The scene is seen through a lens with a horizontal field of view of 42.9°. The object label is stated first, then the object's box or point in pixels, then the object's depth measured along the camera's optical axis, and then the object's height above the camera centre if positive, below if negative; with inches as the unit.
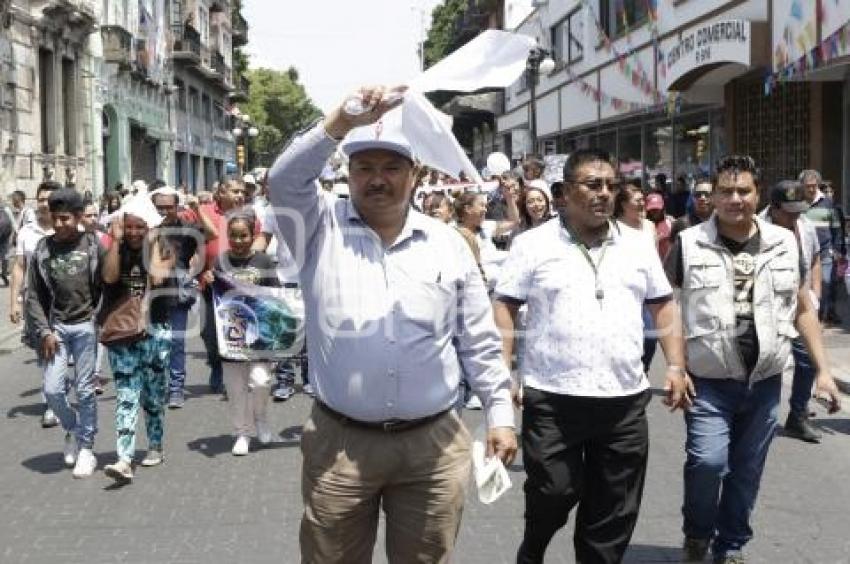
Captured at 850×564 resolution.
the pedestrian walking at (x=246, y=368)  287.6 -31.6
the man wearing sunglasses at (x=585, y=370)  165.8 -19.5
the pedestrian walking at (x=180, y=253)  350.0 -0.8
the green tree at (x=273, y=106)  3506.4 +478.6
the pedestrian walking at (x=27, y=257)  299.8 -1.0
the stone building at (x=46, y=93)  903.7 +152.6
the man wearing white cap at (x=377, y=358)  134.5 -14.0
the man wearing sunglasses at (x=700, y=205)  414.6 +14.3
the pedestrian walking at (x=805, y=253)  275.7 -4.5
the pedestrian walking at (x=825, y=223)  458.3 +6.9
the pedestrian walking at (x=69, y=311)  262.5 -14.1
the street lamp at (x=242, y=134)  1964.3 +232.5
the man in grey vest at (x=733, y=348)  185.0 -18.4
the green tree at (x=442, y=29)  2501.2 +542.4
